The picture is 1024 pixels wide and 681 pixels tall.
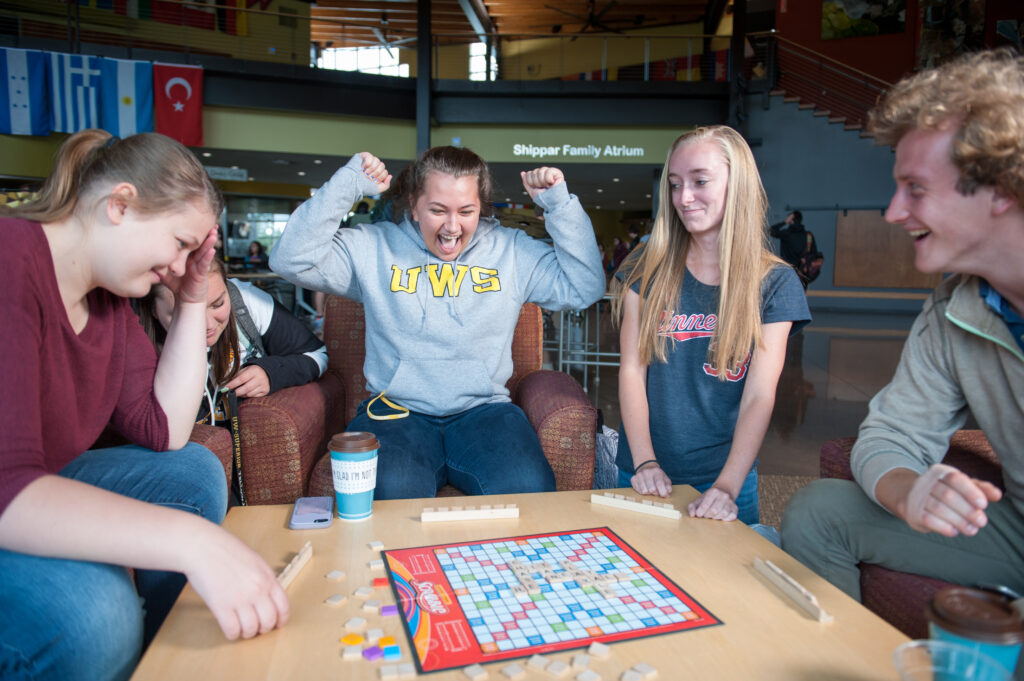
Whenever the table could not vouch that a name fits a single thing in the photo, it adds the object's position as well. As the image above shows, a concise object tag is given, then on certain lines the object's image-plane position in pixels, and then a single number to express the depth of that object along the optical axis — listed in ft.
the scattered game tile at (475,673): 2.53
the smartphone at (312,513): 4.00
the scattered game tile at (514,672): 2.55
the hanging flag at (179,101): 29.63
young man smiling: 3.38
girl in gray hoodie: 6.30
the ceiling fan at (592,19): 41.67
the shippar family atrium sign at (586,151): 35.63
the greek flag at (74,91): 28.17
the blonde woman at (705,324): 5.53
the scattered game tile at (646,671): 2.57
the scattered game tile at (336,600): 3.09
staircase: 35.19
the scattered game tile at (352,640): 2.77
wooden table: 2.63
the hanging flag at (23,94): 27.25
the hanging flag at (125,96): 28.84
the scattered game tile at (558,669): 2.56
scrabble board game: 2.81
